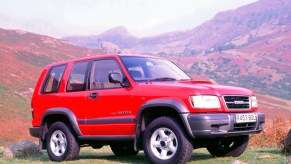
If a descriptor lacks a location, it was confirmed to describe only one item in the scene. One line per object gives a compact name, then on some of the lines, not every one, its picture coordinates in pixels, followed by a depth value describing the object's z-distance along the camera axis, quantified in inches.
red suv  251.1
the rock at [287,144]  334.3
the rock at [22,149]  384.9
